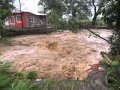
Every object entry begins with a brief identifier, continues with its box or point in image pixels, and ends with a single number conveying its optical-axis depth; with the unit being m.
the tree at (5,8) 6.71
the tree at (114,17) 2.92
